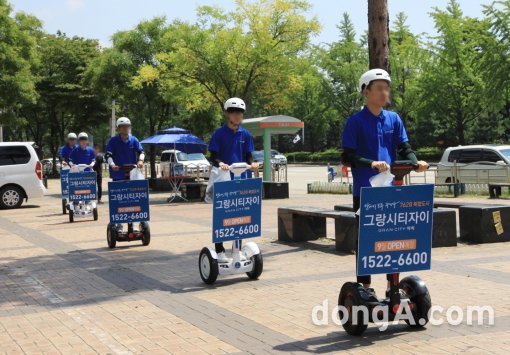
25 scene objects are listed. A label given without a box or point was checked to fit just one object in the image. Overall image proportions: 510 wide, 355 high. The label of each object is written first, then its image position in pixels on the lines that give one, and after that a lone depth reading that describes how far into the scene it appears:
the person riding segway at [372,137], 5.89
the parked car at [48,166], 49.94
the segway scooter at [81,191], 16.83
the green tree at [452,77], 47.24
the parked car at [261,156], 45.90
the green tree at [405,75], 56.84
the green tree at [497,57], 34.84
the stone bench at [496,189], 20.44
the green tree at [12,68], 32.41
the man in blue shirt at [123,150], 11.71
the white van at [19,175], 22.31
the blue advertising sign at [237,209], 8.33
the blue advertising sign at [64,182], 19.52
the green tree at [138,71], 32.28
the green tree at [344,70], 65.19
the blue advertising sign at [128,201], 11.83
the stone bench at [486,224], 11.02
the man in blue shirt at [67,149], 19.31
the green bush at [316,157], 67.56
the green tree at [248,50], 25.64
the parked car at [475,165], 22.52
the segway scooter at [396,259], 5.64
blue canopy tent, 24.70
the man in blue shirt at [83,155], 17.64
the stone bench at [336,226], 10.43
